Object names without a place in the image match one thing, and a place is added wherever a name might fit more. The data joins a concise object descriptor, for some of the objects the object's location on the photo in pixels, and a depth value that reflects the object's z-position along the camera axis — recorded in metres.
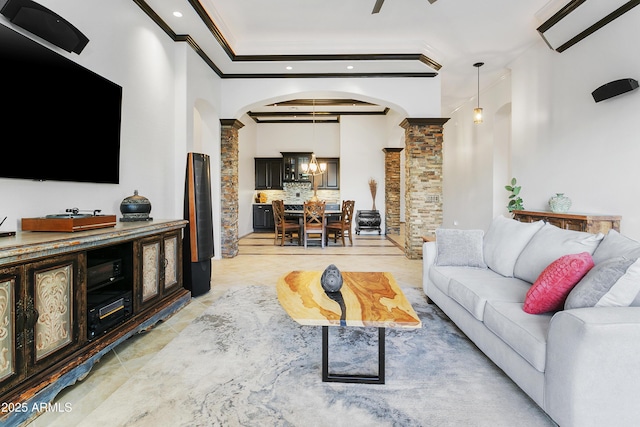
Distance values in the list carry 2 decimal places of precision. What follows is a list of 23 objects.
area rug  1.56
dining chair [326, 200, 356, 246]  6.98
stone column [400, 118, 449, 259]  5.77
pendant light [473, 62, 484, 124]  5.67
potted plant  5.03
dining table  7.09
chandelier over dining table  7.72
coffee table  1.66
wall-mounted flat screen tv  1.95
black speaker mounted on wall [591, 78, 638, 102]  3.24
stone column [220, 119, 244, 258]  5.83
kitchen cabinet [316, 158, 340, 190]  9.63
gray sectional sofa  1.26
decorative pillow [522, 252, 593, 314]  1.67
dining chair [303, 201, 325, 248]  6.59
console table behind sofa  3.52
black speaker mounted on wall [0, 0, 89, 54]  2.00
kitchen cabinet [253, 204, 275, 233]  9.49
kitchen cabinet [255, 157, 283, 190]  9.70
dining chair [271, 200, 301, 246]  7.01
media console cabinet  1.47
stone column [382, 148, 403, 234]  8.98
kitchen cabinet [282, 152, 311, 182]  9.59
